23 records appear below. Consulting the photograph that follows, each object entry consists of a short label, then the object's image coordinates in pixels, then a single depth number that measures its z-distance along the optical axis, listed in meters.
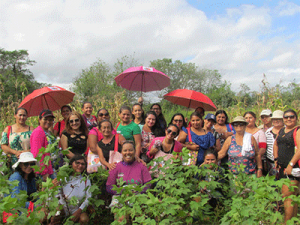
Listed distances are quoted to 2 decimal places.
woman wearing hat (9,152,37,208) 2.97
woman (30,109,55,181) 3.29
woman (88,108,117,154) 3.68
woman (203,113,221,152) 4.20
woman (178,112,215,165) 3.80
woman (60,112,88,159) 3.70
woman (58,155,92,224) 3.05
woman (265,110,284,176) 3.88
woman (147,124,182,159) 3.57
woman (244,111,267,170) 3.86
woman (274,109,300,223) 3.28
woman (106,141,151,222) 3.21
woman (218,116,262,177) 3.58
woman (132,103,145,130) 4.47
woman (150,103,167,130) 4.57
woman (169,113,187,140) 4.24
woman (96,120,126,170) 3.61
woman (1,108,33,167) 3.67
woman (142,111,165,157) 4.11
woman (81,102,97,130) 4.80
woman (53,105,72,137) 4.28
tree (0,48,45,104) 28.02
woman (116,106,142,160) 3.86
